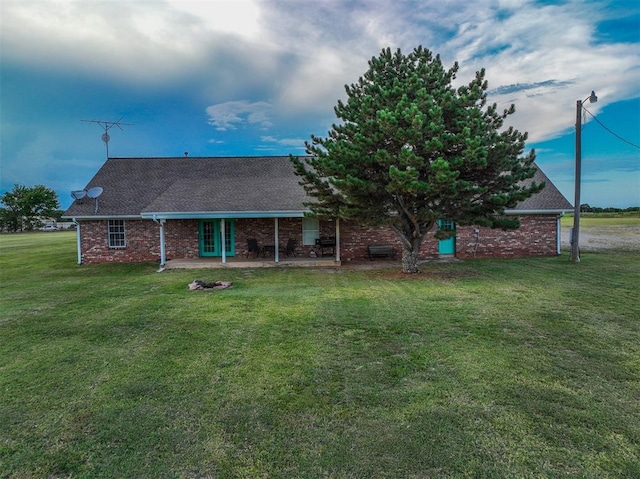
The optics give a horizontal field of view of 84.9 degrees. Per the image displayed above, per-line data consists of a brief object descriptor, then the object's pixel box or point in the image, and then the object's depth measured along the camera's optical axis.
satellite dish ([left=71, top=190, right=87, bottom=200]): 14.94
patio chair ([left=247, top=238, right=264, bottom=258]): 14.16
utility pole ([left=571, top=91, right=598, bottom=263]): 12.93
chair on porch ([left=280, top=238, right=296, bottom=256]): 13.96
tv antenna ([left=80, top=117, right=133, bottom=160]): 18.55
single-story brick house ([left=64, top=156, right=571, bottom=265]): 14.62
